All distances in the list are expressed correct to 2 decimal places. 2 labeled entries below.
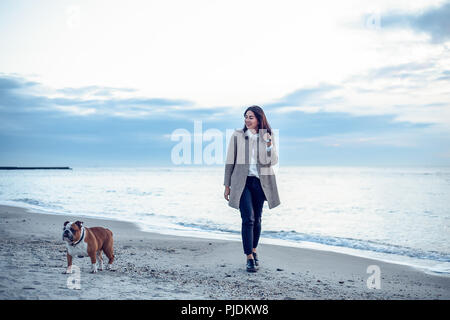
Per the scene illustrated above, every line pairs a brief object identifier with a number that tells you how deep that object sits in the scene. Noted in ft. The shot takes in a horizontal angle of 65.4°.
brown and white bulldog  12.93
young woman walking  15.87
